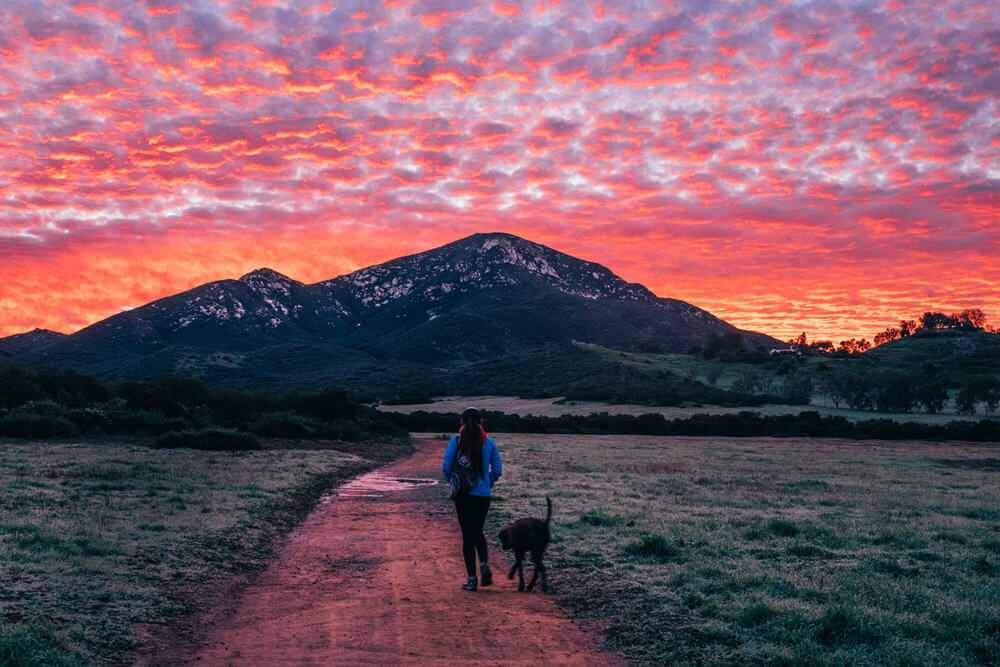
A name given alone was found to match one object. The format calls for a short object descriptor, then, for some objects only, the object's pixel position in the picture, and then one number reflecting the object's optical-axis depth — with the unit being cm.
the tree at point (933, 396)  8350
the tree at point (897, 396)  8506
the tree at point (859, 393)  8919
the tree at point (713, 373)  10931
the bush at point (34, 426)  3177
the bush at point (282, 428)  3990
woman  890
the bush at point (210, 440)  3098
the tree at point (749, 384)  10225
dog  925
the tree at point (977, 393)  8025
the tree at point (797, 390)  9512
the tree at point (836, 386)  9381
